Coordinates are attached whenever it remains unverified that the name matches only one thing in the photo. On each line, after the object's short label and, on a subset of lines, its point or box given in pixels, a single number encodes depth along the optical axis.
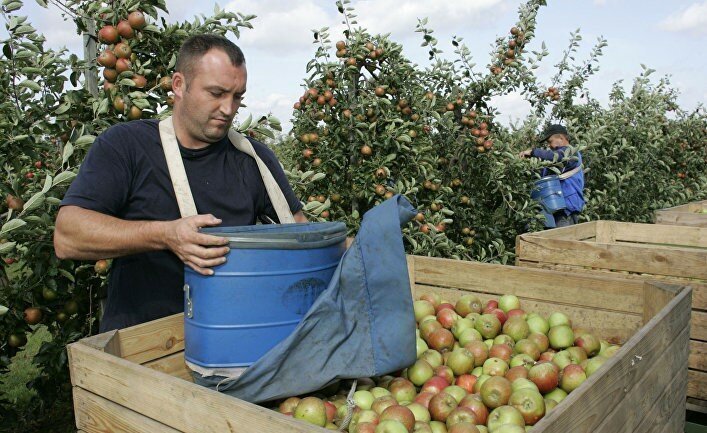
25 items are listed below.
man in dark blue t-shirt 1.90
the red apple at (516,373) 2.09
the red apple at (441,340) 2.42
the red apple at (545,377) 2.04
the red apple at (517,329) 2.47
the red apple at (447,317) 2.57
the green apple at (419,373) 2.11
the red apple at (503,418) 1.74
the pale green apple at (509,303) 2.69
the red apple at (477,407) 1.85
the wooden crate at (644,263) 3.53
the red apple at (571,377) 2.06
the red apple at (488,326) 2.51
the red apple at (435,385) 2.02
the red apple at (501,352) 2.29
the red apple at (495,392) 1.94
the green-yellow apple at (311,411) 1.72
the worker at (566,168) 6.44
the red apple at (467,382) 2.13
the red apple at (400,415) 1.71
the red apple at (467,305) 2.69
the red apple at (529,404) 1.83
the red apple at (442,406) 1.86
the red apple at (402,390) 1.98
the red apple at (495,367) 2.18
